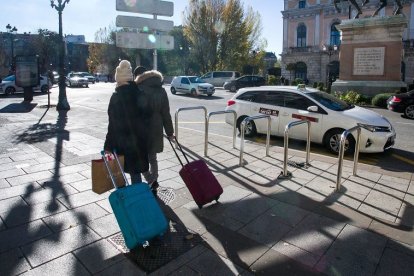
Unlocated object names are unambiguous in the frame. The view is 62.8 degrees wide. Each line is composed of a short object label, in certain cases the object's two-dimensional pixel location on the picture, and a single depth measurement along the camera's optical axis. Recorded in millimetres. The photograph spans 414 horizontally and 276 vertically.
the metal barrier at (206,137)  7166
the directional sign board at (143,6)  10336
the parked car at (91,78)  46688
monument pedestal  18453
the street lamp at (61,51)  14562
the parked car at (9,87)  24984
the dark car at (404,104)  13344
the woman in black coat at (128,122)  3916
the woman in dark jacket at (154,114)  4438
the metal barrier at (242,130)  6264
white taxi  7375
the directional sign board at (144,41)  9798
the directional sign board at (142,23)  10391
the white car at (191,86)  24312
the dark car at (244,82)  30844
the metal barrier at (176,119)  7507
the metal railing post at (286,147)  5432
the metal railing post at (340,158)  4980
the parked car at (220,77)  36469
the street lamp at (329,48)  45478
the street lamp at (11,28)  38525
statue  19669
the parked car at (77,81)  36562
